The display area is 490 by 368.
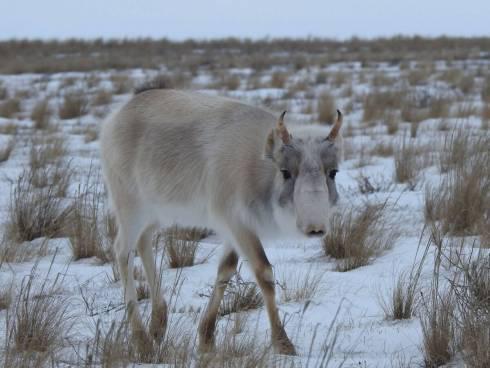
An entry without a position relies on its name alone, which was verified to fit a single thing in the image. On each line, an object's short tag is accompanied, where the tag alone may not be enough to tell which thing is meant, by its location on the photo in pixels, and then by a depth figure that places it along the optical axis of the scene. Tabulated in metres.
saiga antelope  6.94
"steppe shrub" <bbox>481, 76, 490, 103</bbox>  28.31
